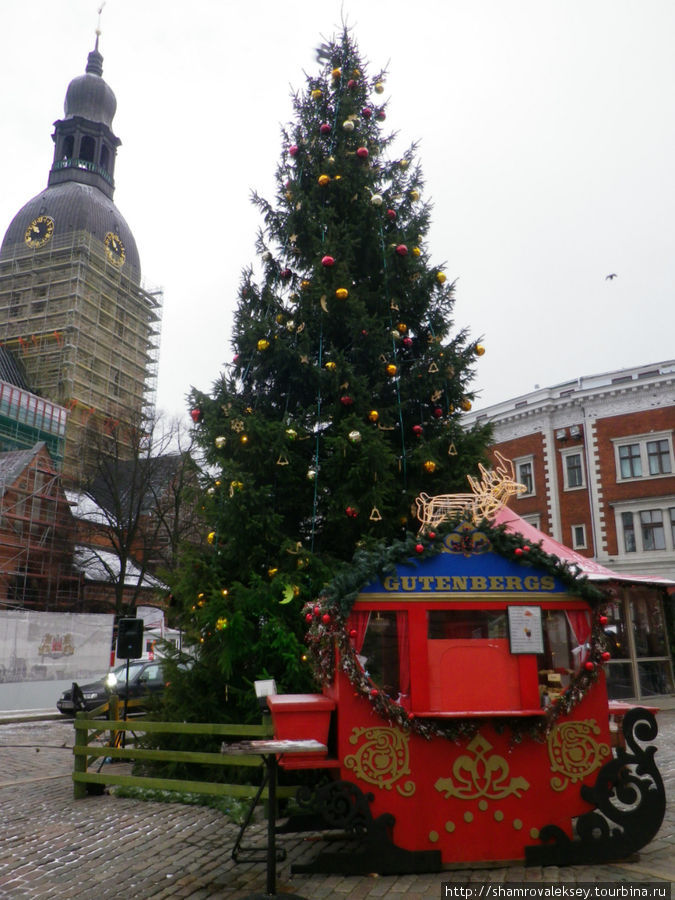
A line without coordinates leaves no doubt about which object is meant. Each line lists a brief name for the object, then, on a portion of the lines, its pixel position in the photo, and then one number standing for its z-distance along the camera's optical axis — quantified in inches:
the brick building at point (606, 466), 1244.5
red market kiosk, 232.4
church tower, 2377.0
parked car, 761.6
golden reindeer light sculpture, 274.2
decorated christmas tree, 359.3
